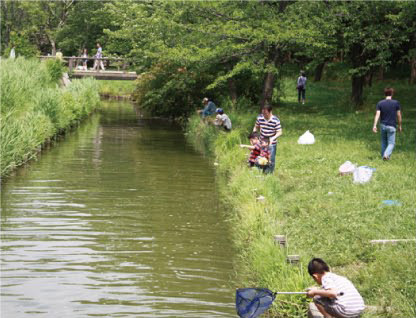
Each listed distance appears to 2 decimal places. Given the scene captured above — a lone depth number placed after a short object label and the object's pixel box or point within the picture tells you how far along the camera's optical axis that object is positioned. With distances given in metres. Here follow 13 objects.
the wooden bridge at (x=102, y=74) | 49.81
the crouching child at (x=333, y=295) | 7.93
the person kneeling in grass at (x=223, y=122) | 25.91
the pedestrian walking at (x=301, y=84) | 38.44
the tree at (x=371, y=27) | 27.53
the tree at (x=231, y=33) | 24.94
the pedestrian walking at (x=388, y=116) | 18.02
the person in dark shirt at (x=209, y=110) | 30.44
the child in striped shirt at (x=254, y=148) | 17.52
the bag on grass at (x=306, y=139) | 22.62
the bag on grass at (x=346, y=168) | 16.70
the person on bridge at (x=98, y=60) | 50.72
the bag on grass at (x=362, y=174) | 15.58
